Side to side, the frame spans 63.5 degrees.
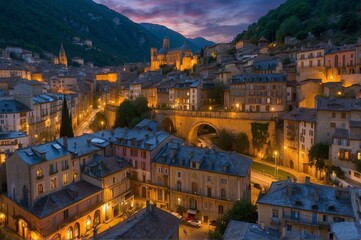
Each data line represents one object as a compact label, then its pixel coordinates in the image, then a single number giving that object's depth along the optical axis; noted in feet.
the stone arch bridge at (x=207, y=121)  203.15
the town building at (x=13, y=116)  199.93
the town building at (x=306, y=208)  92.02
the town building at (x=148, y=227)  81.75
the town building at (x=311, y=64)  215.10
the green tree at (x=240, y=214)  102.37
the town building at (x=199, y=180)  127.85
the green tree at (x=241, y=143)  205.05
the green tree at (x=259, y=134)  199.00
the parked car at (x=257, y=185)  145.65
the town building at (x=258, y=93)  215.31
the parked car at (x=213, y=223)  127.52
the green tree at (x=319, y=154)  145.48
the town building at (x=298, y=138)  157.89
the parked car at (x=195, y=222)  125.14
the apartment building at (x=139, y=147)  149.38
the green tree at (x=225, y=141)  207.15
